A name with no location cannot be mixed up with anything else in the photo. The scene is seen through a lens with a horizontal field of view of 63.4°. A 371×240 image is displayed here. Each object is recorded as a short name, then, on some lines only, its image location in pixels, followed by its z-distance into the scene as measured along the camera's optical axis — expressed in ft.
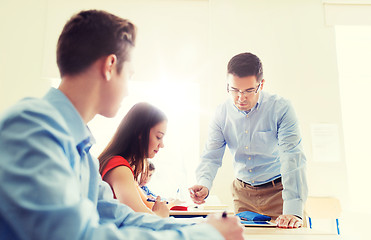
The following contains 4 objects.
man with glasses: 5.67
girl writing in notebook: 4.09
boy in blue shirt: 1.42
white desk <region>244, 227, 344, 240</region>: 3.19
